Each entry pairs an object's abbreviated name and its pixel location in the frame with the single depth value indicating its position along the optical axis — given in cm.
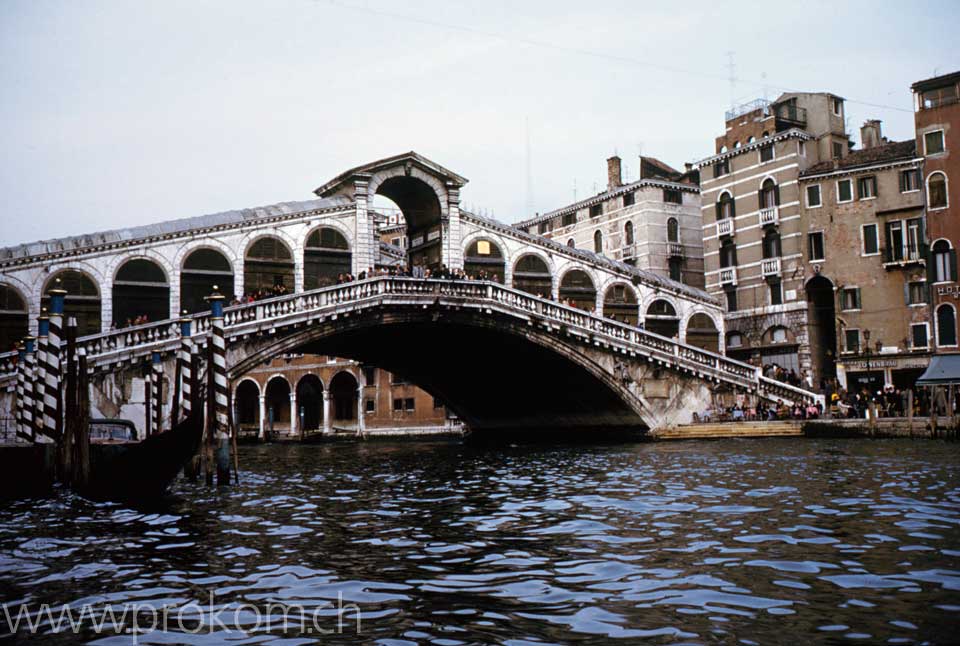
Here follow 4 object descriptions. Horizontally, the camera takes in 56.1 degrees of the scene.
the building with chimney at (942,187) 3156
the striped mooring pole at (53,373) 1348
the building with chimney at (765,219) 3612
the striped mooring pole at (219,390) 1530
